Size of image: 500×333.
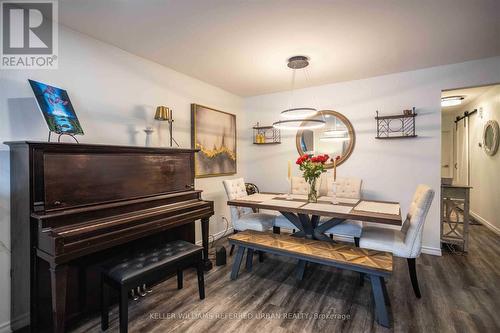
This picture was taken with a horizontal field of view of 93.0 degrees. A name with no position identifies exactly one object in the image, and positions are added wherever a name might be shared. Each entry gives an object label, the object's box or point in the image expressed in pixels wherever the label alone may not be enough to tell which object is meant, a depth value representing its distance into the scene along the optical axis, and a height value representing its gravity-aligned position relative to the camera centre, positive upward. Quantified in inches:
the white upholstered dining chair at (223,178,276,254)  122.5 -28.4
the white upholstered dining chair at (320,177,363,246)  109.4 -17.2
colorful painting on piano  70.0 +17.9
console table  125.8 -25.6
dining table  88.7 -18.6
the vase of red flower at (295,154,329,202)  112.7 -2.3
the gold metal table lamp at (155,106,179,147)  107.4 +23.7
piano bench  65.9 -31.4
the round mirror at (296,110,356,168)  146.7 +16.2
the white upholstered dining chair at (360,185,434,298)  83.1 -29.2
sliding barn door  210.5 +9.0
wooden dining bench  74.2 -32.4
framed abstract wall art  138.0 +15.5
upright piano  61.6 -15.4
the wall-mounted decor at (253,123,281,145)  172.2 +21.5
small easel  78.4 +9.9
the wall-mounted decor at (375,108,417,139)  130.1 +21.6
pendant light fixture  105.7 +24.6
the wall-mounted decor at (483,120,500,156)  153.3 +17.4
